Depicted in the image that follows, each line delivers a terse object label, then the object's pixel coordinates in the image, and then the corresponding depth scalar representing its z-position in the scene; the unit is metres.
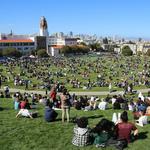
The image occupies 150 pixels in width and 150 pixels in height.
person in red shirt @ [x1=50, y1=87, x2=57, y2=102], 11.23
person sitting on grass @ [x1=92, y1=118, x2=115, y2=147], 6.78
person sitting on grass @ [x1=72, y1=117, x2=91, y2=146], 6.81
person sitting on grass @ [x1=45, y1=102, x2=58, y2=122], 8.49
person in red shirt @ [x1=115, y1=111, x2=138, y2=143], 6.86
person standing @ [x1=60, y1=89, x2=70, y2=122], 8.42
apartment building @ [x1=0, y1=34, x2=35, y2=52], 92.77
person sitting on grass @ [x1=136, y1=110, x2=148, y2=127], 8.22
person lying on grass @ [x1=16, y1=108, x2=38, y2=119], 9.04
